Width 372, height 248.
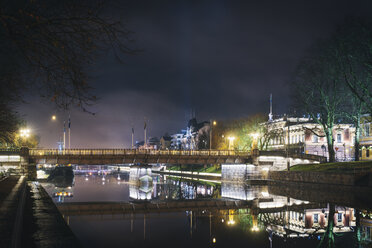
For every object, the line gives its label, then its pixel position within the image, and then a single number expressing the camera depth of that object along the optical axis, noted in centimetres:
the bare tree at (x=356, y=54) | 4500
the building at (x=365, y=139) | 7912
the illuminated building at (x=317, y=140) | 9594
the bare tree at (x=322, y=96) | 5497
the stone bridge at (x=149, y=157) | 6069
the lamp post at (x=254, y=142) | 7194
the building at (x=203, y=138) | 13425
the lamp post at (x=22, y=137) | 7726
